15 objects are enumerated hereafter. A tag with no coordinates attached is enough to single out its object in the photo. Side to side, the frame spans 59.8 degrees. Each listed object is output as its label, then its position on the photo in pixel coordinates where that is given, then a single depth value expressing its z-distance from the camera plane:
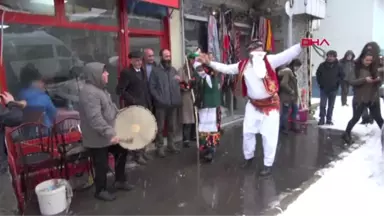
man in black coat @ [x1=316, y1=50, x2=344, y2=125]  7.28
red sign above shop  5.22
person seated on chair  4.07
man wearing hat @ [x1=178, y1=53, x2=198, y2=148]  5.70
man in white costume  4.38
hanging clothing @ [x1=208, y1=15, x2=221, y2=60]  7.18
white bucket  3.35
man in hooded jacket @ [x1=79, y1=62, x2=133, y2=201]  3.45
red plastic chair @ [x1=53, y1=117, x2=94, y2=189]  3.93
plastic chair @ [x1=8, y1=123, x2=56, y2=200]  3.67
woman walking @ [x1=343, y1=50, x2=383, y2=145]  5.57
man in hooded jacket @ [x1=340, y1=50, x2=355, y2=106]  8.38
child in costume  4.98
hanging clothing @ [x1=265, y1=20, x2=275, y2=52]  8.71
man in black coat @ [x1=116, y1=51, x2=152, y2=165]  4.91
